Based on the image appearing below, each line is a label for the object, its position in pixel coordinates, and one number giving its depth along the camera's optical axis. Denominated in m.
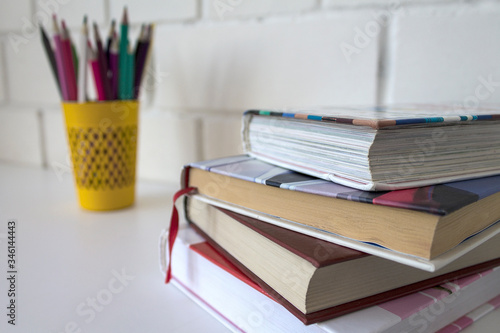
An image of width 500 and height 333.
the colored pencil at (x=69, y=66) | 0.63
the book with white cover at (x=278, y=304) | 0.30
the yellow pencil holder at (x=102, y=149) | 0.64
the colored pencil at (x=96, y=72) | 0.61
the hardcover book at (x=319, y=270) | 0.29
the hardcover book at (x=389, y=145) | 0.31
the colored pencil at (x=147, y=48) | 0.66
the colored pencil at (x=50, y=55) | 0.64
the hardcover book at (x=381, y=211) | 0.27
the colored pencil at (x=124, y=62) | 0.62
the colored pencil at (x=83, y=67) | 0.59
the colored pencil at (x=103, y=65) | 0.61
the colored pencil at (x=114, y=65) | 0.63
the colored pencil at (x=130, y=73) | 0.64
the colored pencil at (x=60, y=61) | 0.62
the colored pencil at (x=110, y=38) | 0.62
